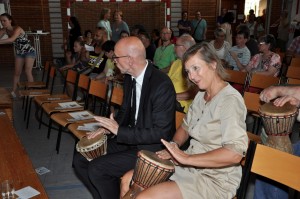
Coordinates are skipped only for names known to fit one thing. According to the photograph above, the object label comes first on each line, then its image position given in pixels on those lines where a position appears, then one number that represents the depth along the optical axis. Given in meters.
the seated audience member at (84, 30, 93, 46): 5.97
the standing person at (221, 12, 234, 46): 5.85
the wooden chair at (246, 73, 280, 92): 3.61
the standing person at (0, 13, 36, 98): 5.80
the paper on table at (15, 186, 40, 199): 1.66
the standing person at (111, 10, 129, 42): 7.64
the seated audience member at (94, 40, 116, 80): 4.79
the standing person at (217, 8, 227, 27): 11.10
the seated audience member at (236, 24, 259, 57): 5.64
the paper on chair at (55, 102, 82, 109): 4.04
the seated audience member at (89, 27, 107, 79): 5.14
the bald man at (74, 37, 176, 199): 2.27
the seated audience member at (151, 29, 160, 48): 7.60
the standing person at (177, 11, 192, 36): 10.04
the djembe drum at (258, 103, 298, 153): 1.97
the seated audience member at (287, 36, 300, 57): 6.11
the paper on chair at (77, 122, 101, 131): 3.17
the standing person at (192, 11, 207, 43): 10.08
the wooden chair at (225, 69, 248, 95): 4.01
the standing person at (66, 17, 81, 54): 7.99
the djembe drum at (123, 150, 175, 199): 1.79
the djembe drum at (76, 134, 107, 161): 2.43
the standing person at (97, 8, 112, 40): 7.63
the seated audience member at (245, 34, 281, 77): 4.12
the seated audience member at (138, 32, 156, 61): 5.87
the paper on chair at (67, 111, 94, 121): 3.54
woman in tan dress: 1.73
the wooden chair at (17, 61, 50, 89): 5.41
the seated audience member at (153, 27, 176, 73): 5.14
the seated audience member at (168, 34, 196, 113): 3.46
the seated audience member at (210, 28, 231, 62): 5.10
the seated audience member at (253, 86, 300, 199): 2.18
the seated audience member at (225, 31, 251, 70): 4.80
